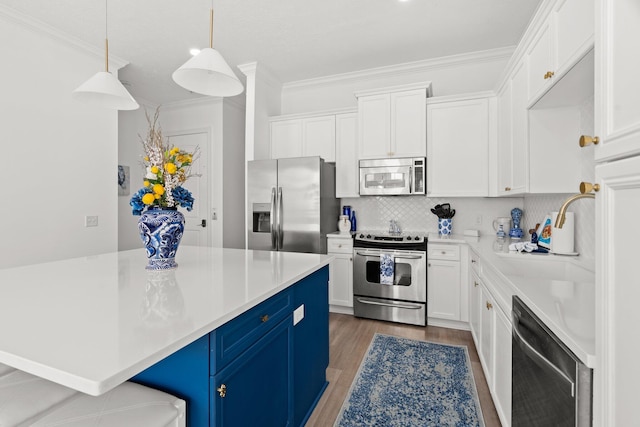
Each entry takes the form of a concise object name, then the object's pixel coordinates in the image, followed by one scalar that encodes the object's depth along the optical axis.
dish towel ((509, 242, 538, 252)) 2.30
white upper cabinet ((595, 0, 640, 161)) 0.73
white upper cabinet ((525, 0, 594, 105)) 1.39
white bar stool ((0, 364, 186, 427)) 0.91
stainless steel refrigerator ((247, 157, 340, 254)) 3.46
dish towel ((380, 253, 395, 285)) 3.35
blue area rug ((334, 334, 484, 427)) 1.87
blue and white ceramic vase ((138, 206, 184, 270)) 1.62
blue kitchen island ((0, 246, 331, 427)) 0.78
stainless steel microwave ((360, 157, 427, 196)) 3.47
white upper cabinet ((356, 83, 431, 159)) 3.46
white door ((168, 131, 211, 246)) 5.02
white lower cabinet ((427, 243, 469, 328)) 3.18
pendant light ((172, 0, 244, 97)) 1.67
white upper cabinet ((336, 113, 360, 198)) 3.78
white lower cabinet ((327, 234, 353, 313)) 3.62
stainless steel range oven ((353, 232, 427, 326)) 3.29
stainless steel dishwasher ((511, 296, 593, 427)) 0.90
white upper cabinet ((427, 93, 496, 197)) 3.27
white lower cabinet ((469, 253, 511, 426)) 1.61
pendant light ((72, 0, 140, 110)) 1.85
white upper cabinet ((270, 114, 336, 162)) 3.90
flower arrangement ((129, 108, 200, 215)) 1.63
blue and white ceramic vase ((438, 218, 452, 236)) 3.52
